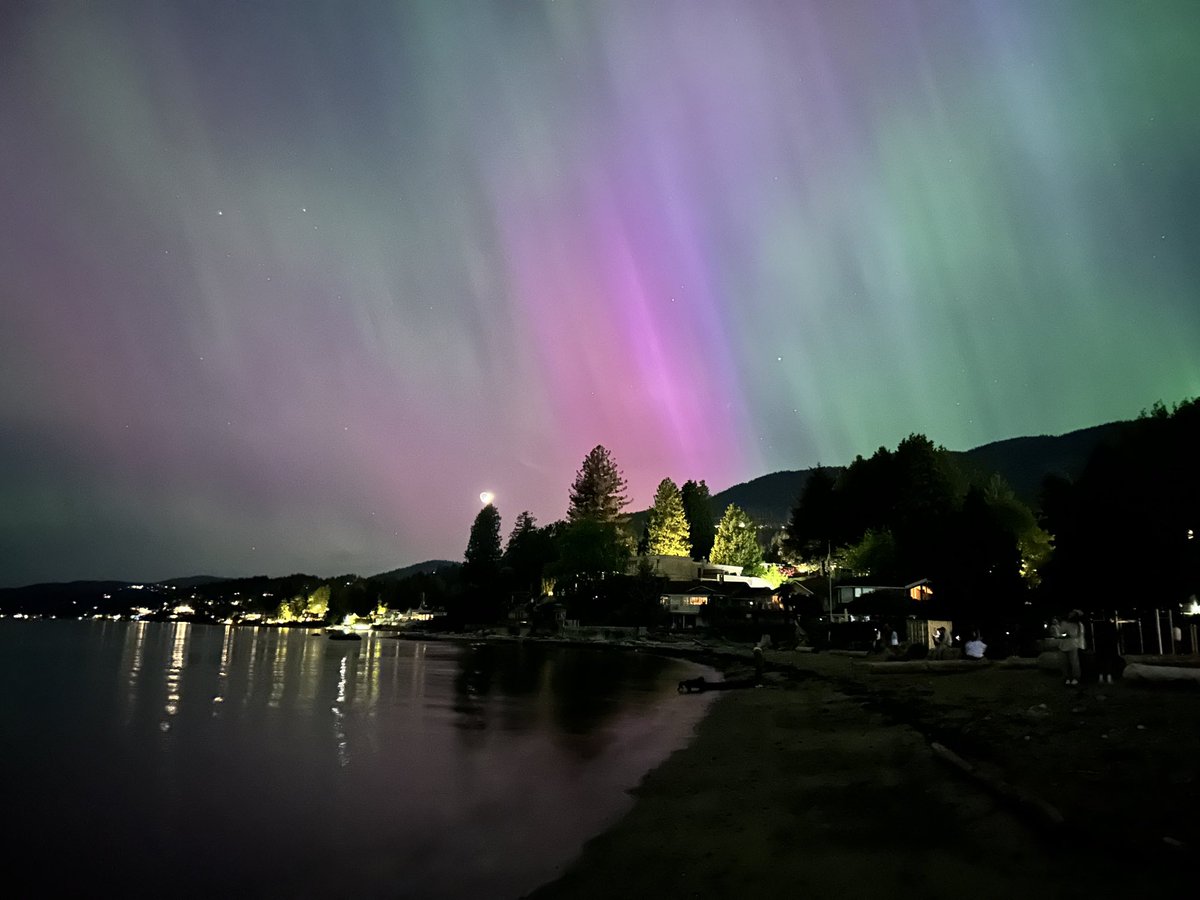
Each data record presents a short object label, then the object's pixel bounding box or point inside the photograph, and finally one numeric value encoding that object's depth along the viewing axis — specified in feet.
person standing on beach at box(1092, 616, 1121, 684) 64.59
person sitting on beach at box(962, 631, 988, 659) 104.06
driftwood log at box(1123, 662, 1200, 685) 56.75
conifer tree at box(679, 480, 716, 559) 474.90
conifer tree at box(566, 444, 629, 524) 438.81
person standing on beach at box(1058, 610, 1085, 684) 65.36
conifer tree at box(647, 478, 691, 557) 407.64
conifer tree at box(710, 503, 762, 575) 392.66
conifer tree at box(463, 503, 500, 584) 492.13
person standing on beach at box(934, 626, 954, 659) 115.96
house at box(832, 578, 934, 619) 165.58
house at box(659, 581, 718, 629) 326.85
